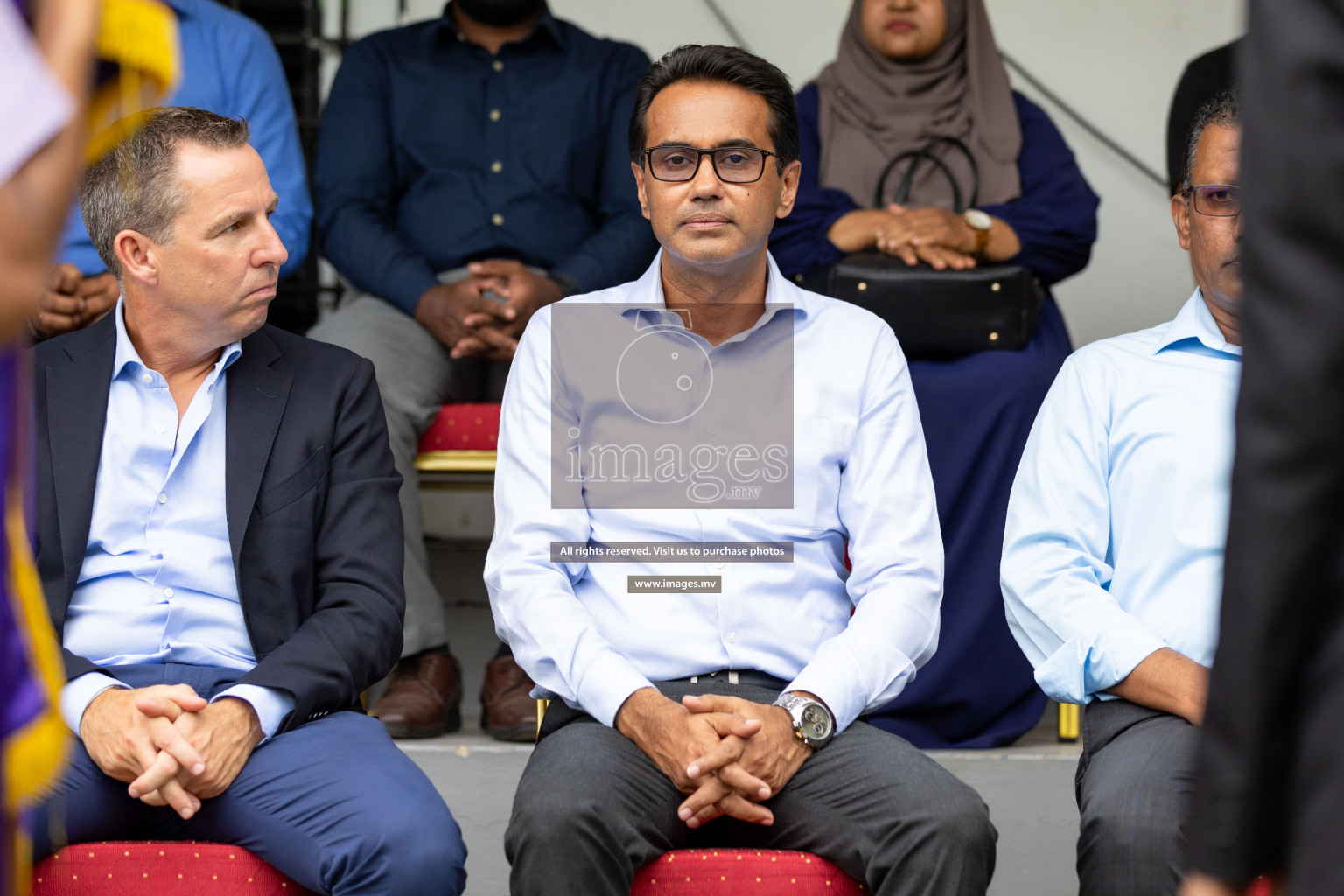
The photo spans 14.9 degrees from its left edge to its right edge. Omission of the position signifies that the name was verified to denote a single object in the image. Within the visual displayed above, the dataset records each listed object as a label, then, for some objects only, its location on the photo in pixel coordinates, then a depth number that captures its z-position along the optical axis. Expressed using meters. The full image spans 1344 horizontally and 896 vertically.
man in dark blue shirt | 5.61
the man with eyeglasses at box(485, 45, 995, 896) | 4.82
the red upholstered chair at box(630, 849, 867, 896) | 4.79
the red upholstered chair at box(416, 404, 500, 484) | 5.57
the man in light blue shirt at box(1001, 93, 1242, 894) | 4.85
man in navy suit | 4.86
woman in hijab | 5.43
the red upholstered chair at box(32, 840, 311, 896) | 4.80
